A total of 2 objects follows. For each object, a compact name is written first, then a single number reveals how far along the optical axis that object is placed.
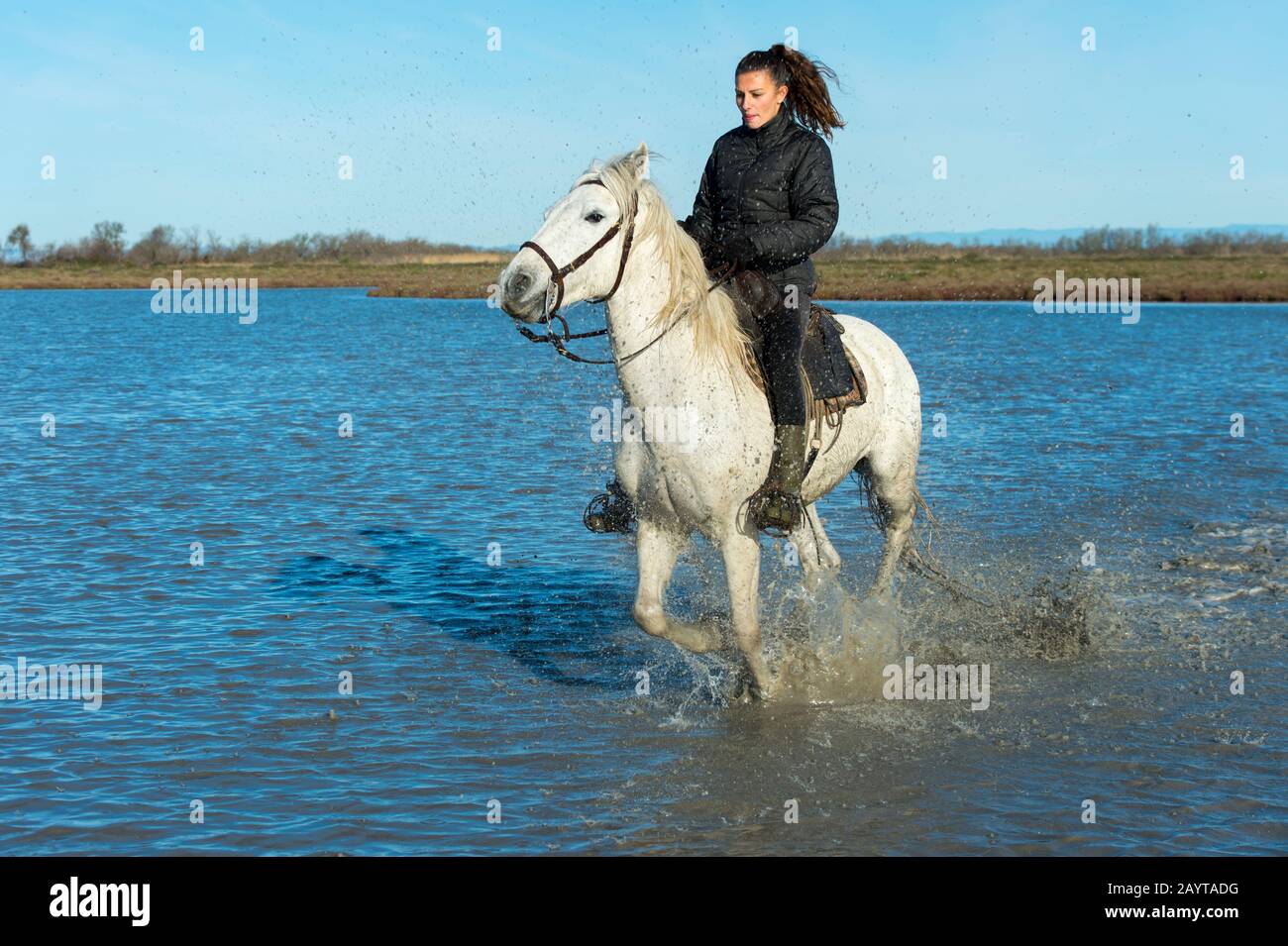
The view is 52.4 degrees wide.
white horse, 6.48
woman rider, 7.48
